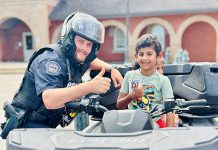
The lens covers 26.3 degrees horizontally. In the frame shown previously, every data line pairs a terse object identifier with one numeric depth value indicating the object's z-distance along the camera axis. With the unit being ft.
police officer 7.46
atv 6.20
